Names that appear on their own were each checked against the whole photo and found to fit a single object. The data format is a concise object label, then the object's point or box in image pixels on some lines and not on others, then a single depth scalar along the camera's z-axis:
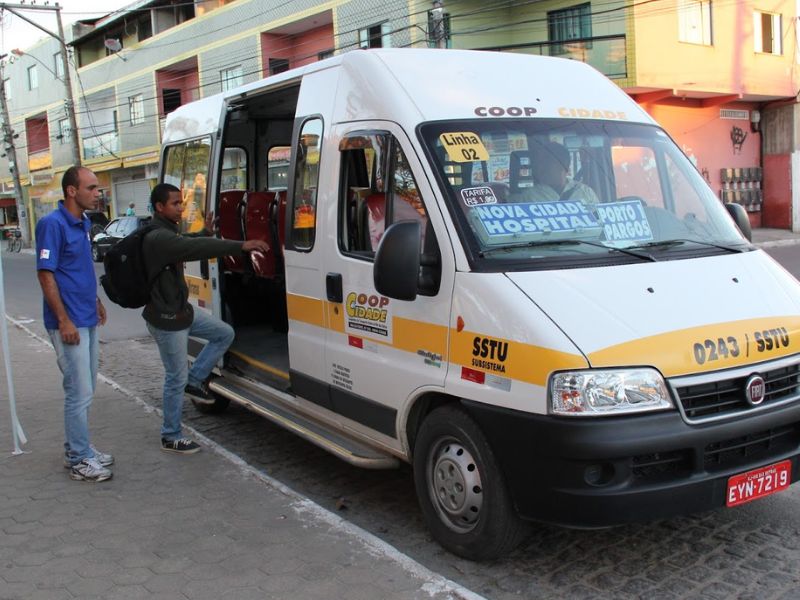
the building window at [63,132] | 43.75
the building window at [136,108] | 35.28
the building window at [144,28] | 35.56
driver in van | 4.07
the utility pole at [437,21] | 17.58
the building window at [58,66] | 43.36
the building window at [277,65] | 27.33
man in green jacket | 5.26
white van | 3.29
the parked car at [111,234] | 25.48
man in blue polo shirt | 4.84
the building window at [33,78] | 46.66
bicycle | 40.98
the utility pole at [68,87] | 29.34
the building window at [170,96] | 34.03
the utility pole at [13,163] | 39.28
